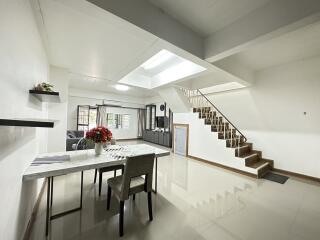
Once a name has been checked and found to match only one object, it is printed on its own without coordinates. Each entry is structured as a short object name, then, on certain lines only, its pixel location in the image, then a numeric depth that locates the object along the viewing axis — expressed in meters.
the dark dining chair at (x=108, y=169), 2.58
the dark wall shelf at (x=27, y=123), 0.85
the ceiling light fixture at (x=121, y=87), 5.87
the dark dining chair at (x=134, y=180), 1.74
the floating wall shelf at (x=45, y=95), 1.74
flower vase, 2.23
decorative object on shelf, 1.88
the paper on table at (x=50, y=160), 1.78
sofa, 4.72
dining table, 1.52
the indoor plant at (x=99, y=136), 2.16
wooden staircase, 3.95
